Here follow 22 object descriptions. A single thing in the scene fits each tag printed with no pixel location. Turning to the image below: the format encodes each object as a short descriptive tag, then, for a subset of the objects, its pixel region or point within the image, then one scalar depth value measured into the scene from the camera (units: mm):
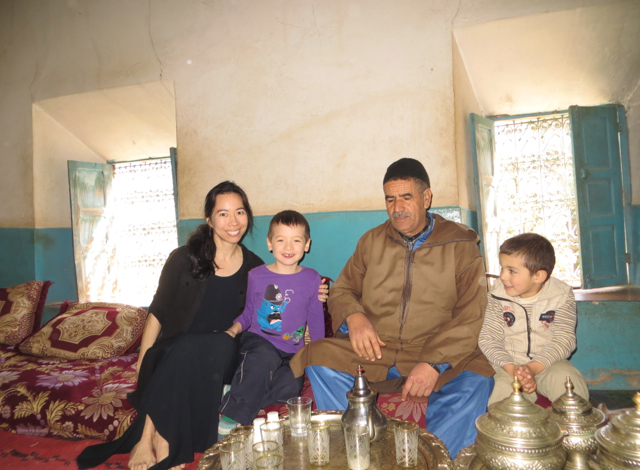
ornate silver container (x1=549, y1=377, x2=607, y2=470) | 1188
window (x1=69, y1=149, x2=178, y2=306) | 5406
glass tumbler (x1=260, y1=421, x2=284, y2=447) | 1471
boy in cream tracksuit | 1999
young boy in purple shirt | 2262
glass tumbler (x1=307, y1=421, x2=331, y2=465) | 1441
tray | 1418
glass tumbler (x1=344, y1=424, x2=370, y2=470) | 1340
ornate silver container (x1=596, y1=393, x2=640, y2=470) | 925
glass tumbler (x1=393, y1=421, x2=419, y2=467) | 1402
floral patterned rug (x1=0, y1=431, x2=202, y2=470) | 2326
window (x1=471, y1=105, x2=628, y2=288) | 4168
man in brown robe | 1998
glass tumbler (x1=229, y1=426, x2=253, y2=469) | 1445
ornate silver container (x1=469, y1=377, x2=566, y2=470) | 1037
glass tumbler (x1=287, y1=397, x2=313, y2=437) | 1654
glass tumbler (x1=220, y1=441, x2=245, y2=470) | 1367
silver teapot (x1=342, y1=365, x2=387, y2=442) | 1541
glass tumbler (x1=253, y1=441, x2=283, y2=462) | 1365
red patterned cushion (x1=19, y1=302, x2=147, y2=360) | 3260
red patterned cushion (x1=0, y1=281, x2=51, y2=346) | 3521
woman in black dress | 2121
